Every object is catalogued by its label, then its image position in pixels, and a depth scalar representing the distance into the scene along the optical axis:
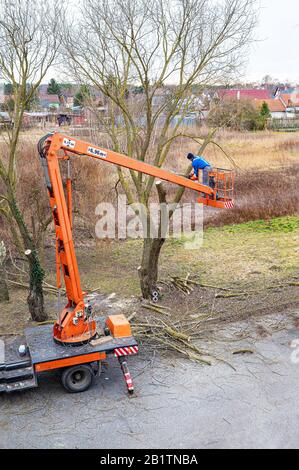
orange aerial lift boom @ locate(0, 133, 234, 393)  8.66
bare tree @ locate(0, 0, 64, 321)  11.62
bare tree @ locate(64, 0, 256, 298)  11.91
